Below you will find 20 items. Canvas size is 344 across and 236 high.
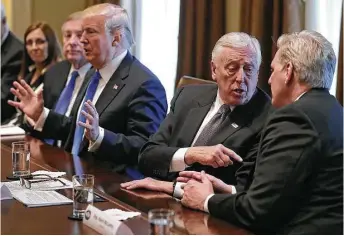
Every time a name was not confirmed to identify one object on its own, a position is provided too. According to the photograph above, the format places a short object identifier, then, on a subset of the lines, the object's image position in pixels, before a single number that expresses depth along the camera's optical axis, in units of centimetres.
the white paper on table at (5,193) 231
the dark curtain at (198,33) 427
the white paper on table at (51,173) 267
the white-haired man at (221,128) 257
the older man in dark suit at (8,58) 539
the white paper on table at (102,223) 185
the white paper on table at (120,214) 207
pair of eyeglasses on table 250
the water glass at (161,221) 171
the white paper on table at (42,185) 246
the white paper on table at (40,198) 224
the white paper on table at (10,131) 382
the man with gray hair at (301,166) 200
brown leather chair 334
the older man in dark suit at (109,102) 321
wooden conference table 197
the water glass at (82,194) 211
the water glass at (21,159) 265
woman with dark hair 508
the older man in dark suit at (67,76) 417
